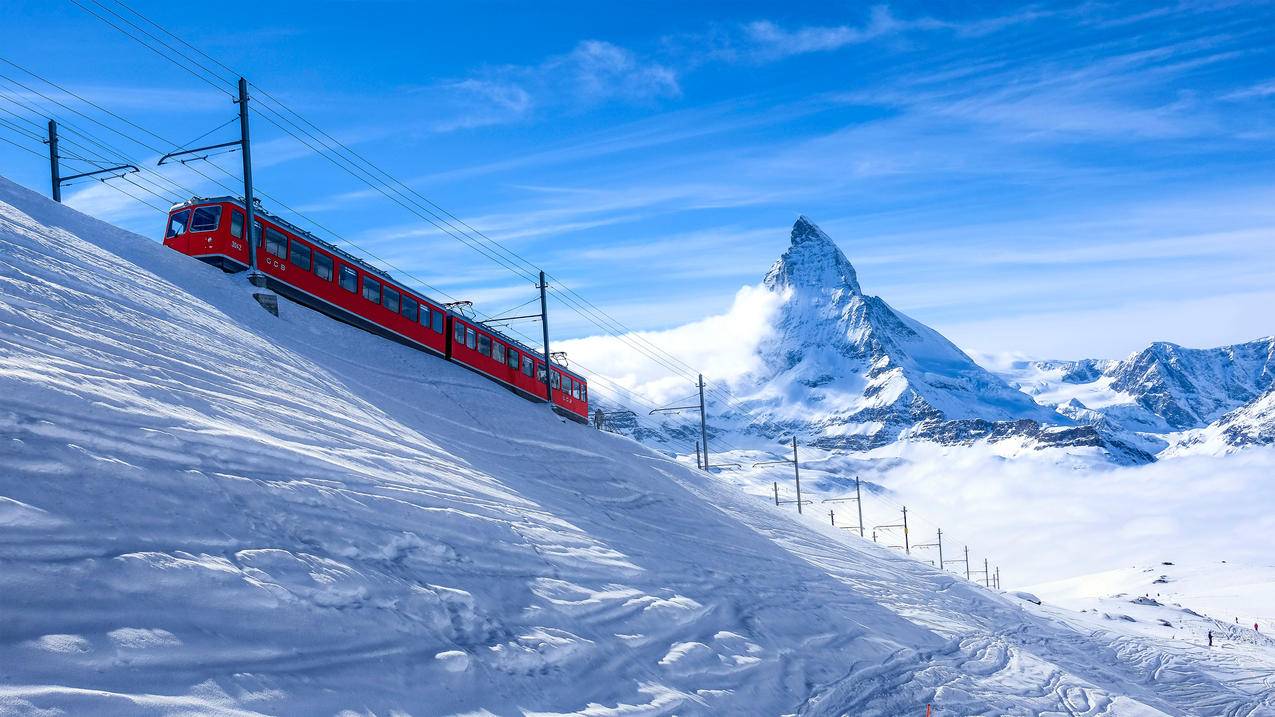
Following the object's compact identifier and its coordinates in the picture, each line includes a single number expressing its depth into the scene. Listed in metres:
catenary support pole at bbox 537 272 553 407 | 40.45
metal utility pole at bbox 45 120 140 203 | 24.77
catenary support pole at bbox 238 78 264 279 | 25.52
